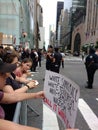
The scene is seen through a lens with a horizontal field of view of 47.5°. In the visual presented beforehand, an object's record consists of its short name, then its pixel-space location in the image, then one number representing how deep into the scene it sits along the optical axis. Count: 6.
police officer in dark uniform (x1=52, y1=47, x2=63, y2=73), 5.02
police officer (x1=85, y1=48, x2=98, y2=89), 4.55
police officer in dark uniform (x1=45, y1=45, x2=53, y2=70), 5.09
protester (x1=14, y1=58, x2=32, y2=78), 2.03
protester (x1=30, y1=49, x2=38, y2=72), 7.97
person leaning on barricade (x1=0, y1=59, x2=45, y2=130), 0.75
